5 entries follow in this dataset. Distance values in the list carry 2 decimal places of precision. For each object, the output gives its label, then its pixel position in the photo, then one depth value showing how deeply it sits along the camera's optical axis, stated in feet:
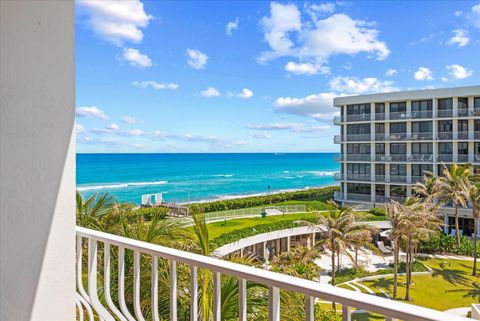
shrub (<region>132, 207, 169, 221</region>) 76.76
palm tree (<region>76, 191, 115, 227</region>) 20.27
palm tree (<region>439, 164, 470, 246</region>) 78.54
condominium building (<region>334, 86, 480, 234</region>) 93.56
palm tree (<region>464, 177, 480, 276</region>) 71.20
